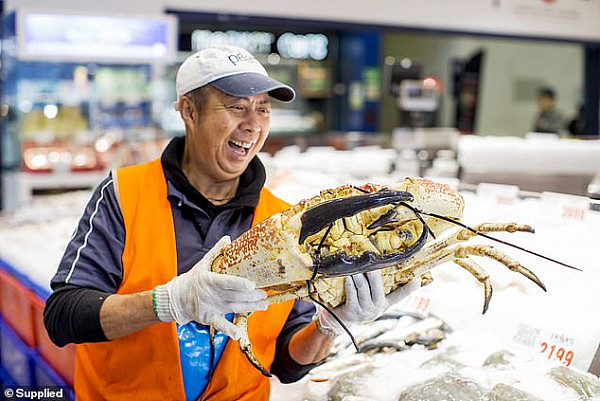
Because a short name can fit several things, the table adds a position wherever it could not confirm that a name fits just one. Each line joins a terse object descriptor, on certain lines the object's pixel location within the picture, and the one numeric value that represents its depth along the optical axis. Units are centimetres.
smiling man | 187
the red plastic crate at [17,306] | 321
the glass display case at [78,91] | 610
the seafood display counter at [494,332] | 191
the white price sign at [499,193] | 273
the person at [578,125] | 1134
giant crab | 142
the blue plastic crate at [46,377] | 276
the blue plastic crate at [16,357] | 329
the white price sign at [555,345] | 206
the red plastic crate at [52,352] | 275
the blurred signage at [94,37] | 596
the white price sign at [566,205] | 240
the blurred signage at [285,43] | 1253
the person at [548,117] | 1086
